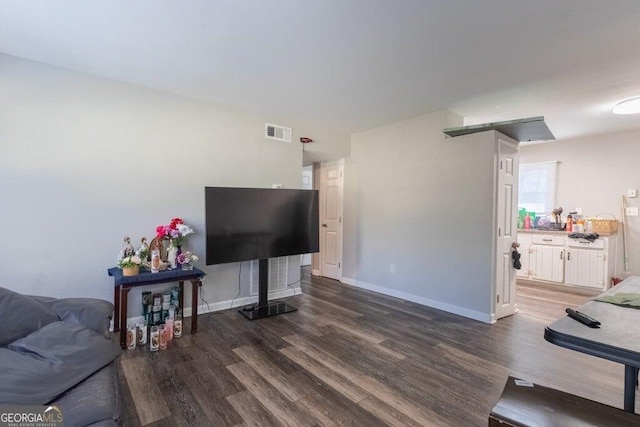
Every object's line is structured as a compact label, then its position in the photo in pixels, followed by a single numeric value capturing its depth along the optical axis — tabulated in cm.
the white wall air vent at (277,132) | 422
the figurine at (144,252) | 306
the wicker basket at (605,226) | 475
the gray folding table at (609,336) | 107
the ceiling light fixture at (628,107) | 342
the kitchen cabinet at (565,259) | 470
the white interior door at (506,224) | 362
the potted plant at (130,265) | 282
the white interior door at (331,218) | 553
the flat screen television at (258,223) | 333
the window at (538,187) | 557
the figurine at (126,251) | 299
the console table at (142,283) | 277
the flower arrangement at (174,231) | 322
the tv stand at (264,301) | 373
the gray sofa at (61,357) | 123
